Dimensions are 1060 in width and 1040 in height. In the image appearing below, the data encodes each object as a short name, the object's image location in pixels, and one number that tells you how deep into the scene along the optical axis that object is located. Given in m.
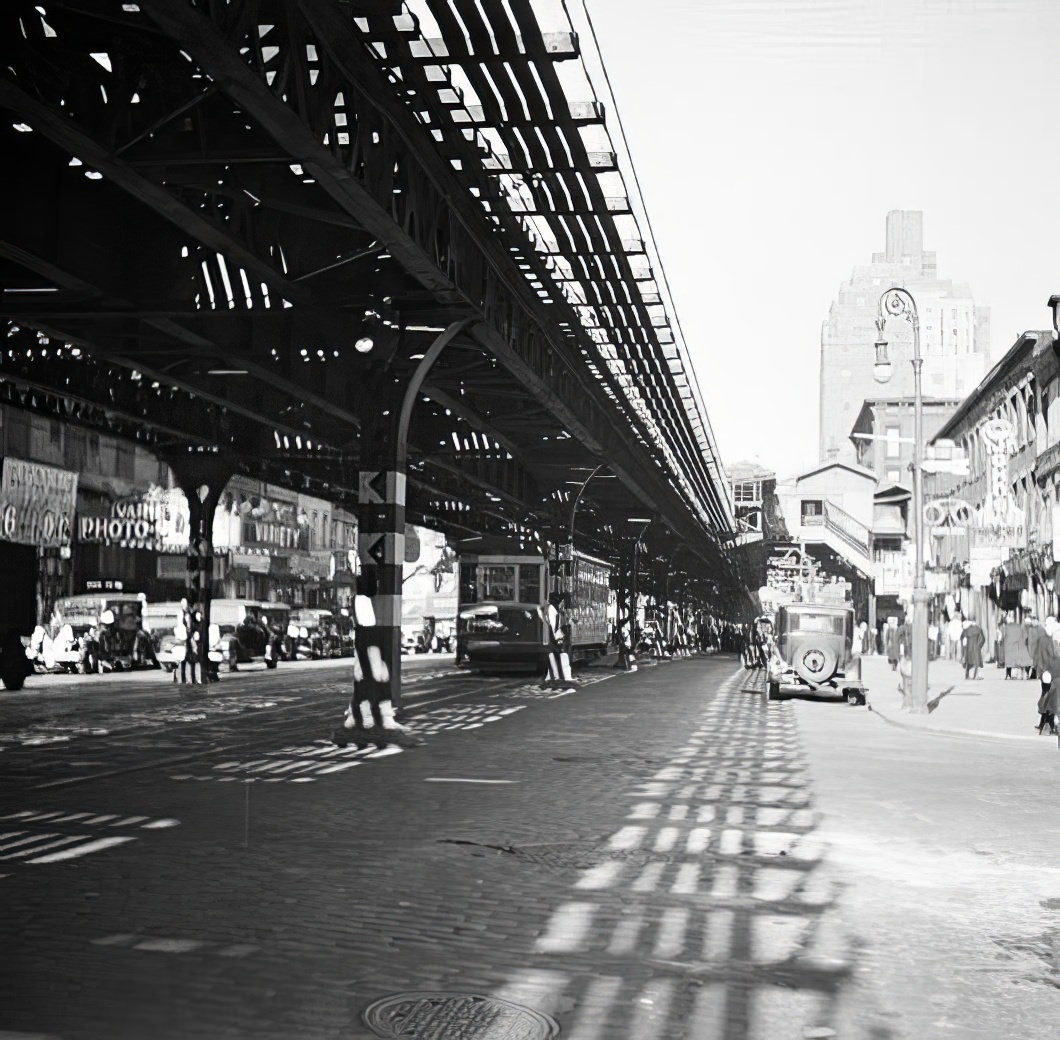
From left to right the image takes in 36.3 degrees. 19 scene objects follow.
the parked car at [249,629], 54.52
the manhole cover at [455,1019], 6.27
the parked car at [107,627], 46.59
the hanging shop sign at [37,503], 46.72
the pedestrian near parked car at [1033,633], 28.35
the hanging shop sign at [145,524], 63.64
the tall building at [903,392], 190.06
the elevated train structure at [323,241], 12.87
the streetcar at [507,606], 48.28
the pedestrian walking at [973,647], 46.75
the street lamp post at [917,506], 30.38
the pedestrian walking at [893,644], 52.59
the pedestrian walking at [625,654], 58.28
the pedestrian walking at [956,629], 52.88
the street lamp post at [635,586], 65.19
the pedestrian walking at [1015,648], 47.50
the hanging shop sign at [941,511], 41.38
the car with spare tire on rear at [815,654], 36.97
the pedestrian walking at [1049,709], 24.08
